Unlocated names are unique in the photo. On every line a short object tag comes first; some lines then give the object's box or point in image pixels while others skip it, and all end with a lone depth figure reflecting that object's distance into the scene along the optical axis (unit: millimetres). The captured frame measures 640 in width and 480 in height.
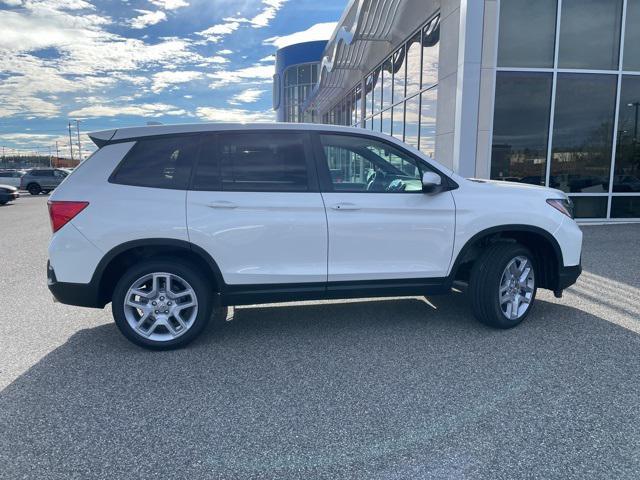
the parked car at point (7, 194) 20484
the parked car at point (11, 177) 31738
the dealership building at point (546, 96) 10156
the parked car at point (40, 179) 29359
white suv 3785
